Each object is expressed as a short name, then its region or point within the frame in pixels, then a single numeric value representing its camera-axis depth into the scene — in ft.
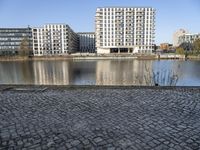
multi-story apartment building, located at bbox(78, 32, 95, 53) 531.50
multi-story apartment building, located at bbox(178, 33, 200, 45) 466.41
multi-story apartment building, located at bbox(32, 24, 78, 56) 396.98
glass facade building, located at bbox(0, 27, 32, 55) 400.06
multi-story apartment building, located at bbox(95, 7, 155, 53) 350.43
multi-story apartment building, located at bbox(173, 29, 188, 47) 623.56
